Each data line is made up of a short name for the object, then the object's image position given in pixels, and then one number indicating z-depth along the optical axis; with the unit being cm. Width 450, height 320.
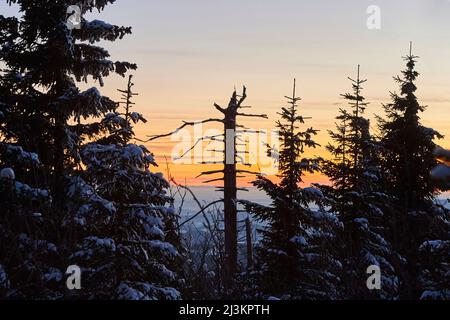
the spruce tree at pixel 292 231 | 1482
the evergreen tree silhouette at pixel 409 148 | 2088
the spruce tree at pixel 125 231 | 1159
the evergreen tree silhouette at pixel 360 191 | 1698
